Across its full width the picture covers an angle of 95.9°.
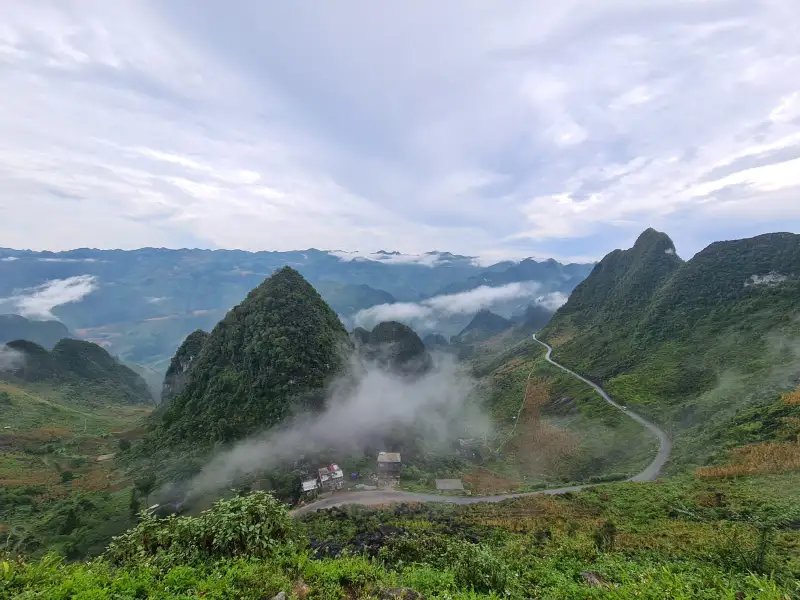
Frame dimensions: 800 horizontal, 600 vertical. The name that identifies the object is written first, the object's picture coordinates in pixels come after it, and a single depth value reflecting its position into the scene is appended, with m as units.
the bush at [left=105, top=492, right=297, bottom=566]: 17.92
